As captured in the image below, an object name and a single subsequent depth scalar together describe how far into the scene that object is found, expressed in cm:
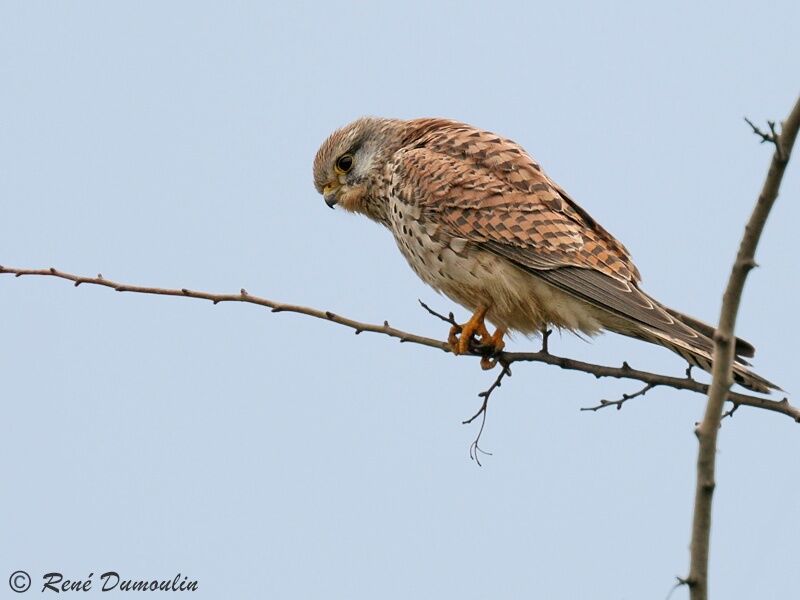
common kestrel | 814
